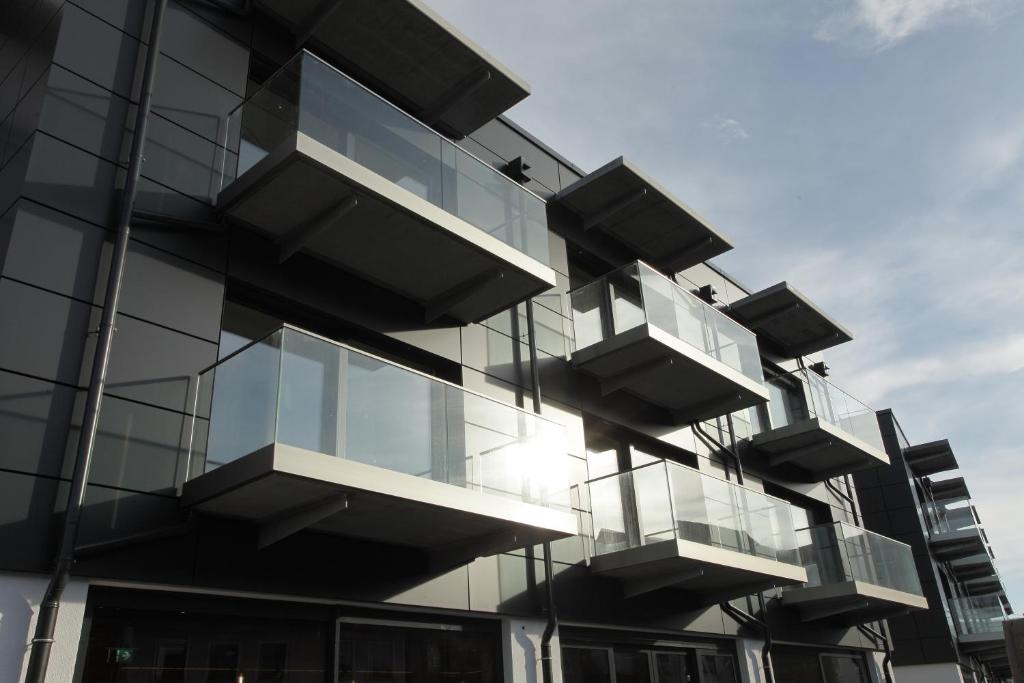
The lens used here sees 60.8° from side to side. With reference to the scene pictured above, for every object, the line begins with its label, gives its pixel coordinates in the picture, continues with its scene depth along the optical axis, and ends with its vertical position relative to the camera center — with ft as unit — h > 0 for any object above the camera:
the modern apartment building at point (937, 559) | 91.86 +19.18
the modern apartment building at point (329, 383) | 22.31 +10.66
